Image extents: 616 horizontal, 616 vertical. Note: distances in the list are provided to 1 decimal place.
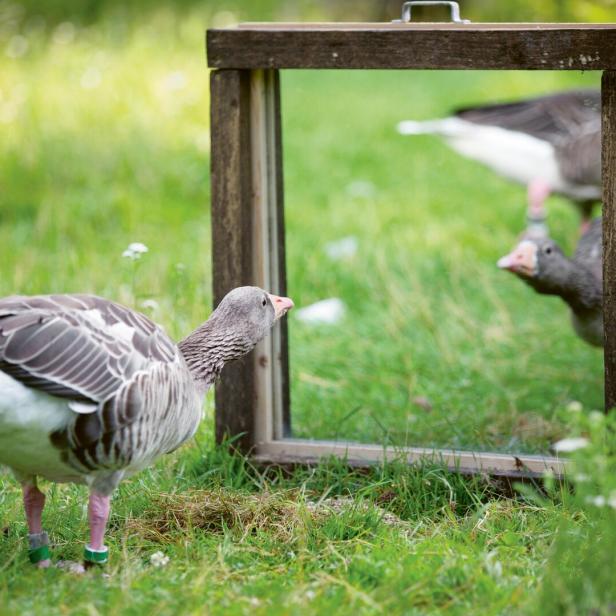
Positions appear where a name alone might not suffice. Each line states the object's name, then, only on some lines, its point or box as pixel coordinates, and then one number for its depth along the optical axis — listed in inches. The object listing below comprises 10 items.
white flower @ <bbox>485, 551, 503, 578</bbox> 238.2
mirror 383.9
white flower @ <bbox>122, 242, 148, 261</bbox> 325.2
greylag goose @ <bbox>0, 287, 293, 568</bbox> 227.5
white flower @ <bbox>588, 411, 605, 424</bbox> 200.2
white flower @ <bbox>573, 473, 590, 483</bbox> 202.4
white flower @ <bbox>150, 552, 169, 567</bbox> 250.2
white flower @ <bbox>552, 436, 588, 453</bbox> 203.2
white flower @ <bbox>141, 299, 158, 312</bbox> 350.9
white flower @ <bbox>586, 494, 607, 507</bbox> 199.6
